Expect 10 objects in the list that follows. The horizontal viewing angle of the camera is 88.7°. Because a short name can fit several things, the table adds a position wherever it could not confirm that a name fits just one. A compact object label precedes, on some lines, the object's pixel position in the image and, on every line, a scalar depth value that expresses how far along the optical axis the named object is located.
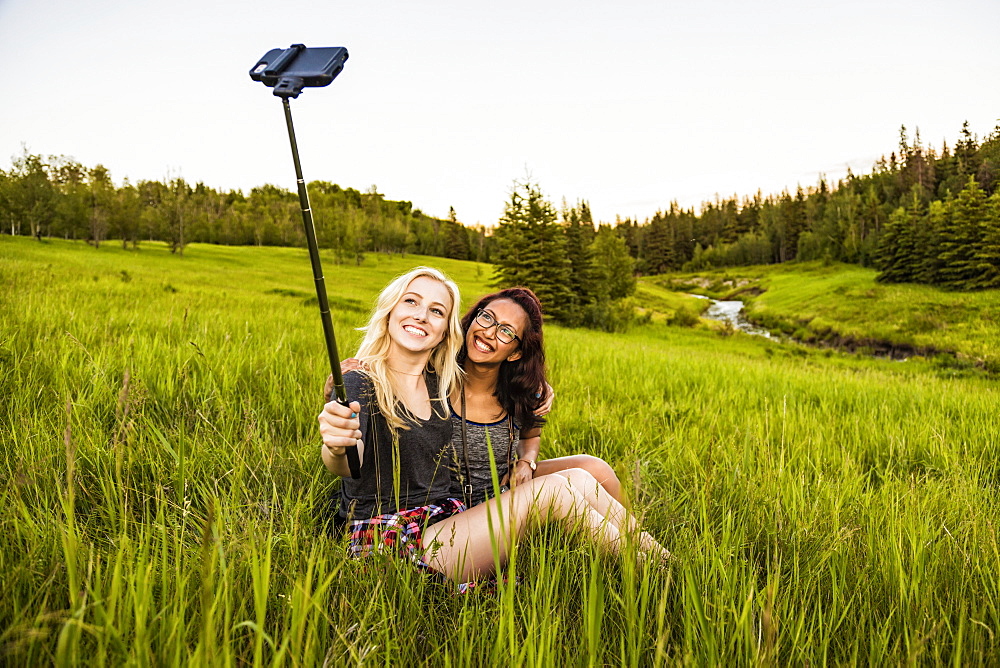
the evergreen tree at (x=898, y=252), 42.06
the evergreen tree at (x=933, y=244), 38.28
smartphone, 1.37
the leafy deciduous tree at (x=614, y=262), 42.62
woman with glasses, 2.79
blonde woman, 1.95
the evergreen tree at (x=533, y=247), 27.09
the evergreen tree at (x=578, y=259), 32.50
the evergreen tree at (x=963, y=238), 34.38
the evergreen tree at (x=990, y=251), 32.31
